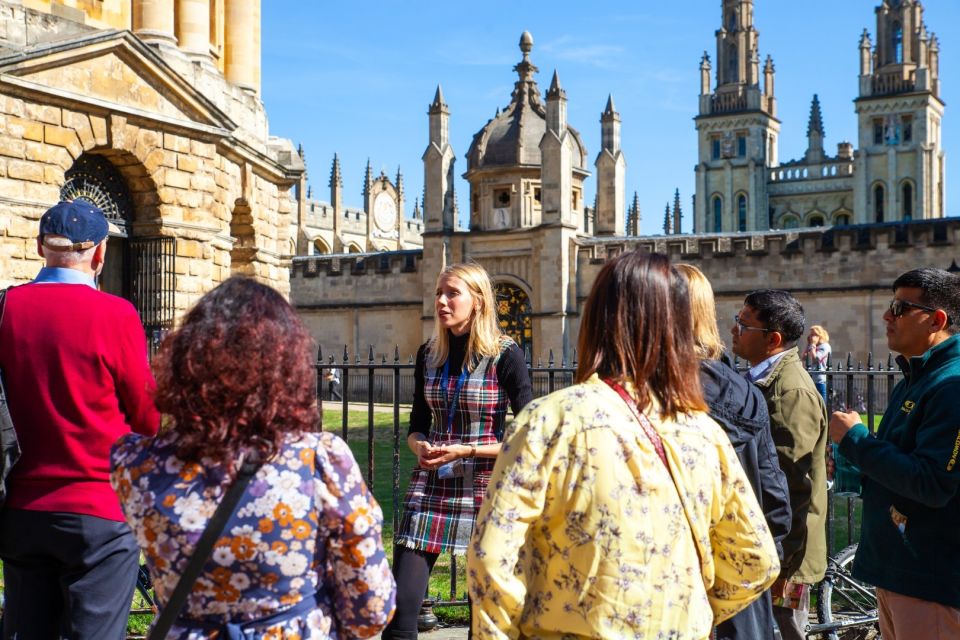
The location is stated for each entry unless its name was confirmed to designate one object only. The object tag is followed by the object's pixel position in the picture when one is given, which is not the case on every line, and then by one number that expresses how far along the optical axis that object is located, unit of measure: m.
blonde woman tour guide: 3.83
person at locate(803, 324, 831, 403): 12.83
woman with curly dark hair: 2.01
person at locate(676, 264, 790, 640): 3.17
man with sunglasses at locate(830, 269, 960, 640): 3.06
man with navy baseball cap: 2.98
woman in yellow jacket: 2.15
